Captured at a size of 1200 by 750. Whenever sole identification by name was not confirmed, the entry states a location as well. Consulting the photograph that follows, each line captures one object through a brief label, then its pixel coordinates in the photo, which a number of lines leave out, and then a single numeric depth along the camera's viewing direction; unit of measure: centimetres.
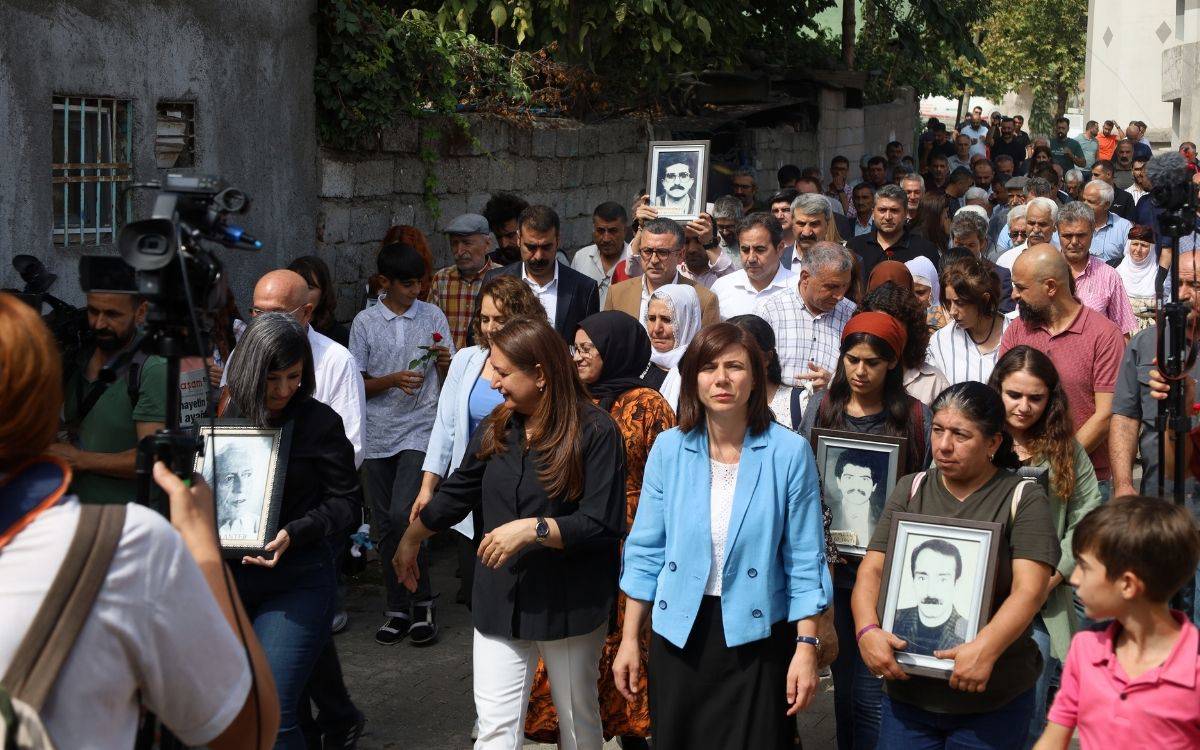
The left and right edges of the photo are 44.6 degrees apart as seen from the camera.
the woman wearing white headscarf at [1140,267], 999
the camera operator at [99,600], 221
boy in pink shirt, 346
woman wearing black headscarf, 543
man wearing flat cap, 884
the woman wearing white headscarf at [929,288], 859
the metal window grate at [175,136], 832
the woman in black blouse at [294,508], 482
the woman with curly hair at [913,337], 628
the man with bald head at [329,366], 595
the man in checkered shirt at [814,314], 718
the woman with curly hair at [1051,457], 490
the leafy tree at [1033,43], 4188
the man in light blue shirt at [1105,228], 1198
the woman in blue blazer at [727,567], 448
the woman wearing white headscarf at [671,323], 680
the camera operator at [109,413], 480
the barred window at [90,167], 752
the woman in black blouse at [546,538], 488
